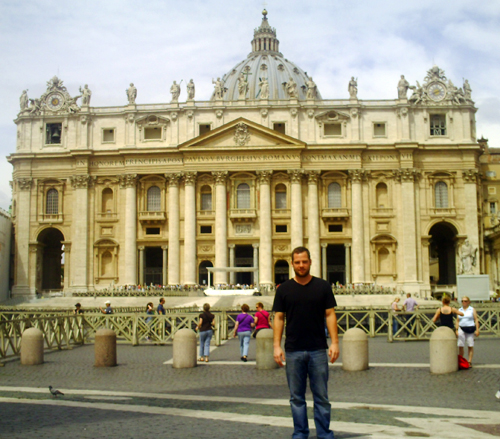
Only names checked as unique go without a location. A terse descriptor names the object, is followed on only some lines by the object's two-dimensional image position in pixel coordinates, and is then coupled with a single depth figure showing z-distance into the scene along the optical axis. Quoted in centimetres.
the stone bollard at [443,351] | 1619
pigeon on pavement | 1307
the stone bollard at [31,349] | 1902
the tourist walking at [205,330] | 1973
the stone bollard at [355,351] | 1703
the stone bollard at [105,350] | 1861
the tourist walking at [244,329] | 2002
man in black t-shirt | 872
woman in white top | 1773
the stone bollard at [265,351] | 1791
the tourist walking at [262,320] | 1972
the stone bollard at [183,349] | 1823
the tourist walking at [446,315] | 1870
